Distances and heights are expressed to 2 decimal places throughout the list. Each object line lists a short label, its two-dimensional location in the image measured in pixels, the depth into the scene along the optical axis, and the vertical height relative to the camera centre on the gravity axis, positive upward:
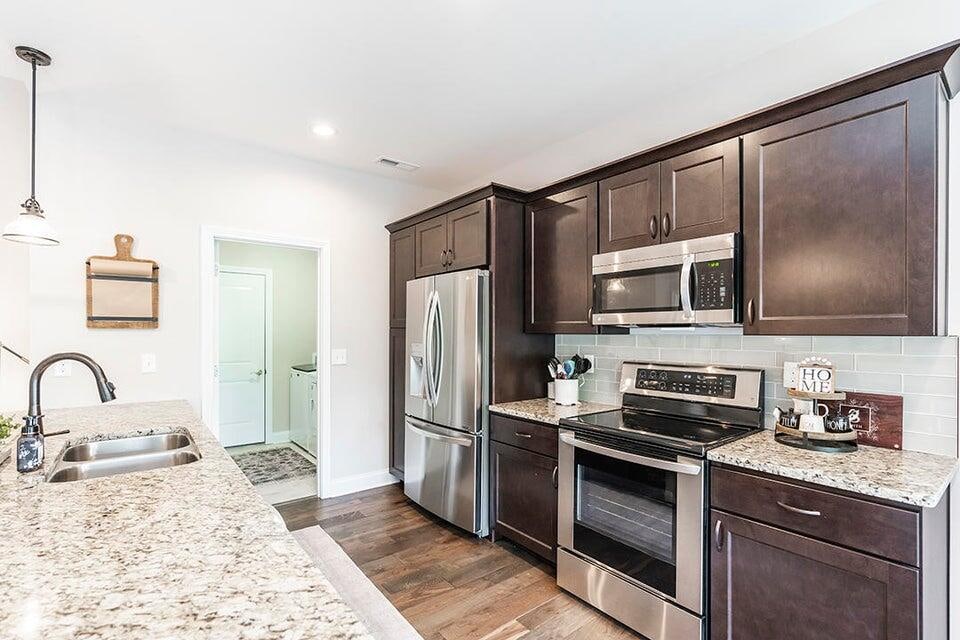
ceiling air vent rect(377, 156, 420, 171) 3.69 +1.24
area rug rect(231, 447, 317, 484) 4.34 -1.41
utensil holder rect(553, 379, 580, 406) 2.97 -0.45
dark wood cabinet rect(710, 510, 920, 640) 1.46 -0.90
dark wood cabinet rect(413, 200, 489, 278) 3.12 +0.56
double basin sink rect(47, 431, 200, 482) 1.77 -0.55
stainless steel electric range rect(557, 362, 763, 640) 1.92 -0.78
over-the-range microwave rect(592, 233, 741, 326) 2.13 +0.18
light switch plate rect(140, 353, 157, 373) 3.00 -0.27
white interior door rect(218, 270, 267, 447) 5.19 -0.42
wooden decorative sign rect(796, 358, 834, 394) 1.93 -0.23
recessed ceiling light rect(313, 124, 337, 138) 3.11 +1.26
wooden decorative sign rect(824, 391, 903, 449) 1.89 -0.39
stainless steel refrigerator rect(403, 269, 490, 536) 3.03 -0.51
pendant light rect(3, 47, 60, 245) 2.06 +0.41
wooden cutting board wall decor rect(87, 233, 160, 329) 2.83 +0.18
